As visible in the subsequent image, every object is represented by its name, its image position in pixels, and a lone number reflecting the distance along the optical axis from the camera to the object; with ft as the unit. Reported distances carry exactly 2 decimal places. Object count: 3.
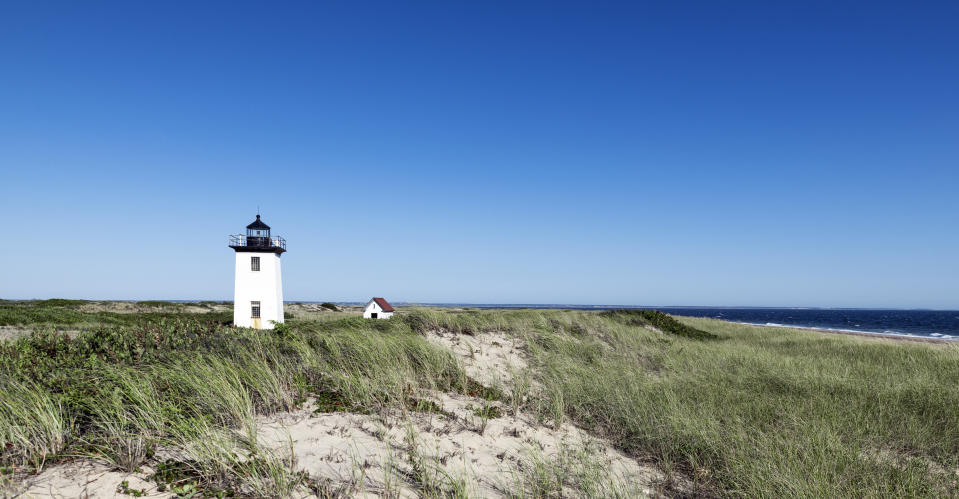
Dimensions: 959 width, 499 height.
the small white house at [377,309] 125.49
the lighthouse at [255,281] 88.58
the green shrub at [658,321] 71.72
